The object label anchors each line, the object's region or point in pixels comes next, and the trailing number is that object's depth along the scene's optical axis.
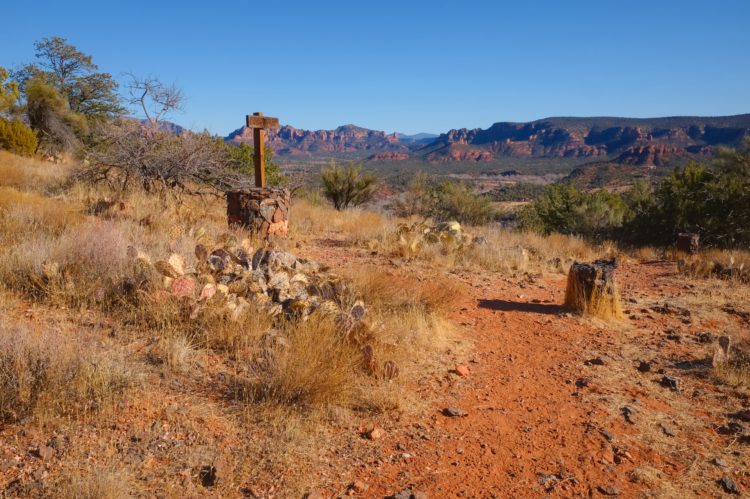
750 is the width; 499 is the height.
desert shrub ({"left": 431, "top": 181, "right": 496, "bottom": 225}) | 18.97
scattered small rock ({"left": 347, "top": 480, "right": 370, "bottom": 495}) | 2.56
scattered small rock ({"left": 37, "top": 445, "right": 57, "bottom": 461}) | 2.51
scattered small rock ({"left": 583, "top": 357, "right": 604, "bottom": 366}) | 4.36
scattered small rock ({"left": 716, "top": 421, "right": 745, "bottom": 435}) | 3.25
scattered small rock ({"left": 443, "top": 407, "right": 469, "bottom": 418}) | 3.37
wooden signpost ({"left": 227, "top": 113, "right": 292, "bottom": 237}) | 7.84
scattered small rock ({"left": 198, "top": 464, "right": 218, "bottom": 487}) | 2.50
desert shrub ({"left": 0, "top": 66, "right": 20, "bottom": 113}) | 16.64
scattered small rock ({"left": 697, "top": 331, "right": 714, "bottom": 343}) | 4.95
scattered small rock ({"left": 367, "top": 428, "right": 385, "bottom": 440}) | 3.02
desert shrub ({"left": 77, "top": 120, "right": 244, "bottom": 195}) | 9.34
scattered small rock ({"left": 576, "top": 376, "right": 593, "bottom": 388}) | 3.93
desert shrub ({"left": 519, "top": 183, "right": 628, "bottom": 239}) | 14.78
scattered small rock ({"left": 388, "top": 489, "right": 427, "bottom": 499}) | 2.51
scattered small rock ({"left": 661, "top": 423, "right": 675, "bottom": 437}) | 3.23
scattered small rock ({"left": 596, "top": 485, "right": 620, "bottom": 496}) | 2.63
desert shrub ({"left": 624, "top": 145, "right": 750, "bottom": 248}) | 11.37
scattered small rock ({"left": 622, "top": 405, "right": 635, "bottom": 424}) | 3.38
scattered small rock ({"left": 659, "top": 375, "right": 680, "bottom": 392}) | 3.91
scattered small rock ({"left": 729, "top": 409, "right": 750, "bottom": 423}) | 3.43
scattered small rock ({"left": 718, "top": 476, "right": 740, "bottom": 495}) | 2.67
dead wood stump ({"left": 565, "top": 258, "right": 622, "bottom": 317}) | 5.54
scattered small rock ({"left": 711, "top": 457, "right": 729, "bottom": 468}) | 2.89
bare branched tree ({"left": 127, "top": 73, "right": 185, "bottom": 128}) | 11.12
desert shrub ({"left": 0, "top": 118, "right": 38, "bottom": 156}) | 14.57
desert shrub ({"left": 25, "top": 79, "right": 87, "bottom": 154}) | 17.59
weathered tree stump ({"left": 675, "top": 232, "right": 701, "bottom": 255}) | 9.84
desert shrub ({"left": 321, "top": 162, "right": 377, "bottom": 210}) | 17.55
